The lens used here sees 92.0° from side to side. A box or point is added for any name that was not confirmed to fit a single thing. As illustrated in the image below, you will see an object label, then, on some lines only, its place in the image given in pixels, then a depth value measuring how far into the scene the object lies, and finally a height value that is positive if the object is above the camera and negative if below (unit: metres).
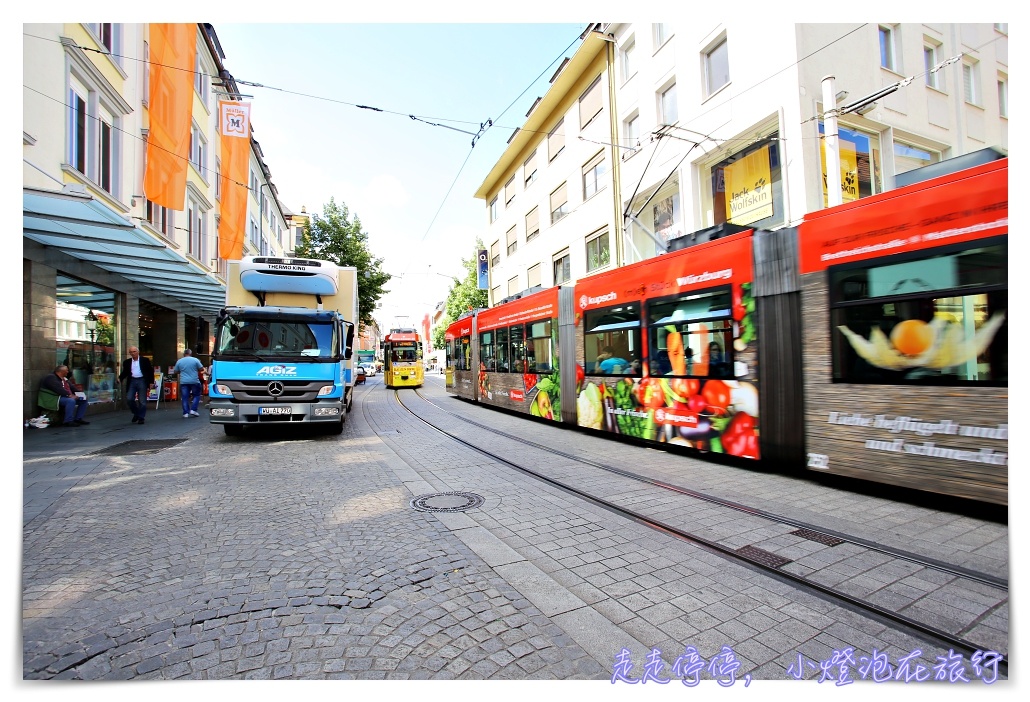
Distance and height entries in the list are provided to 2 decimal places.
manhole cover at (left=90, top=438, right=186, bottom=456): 8.14 -1.27
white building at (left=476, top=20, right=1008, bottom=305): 11.44 +6.47
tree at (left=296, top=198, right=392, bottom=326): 33.50 +8.31
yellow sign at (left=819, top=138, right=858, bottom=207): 11.49 +4.44
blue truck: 9.06 +0.32
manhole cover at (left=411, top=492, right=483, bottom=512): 4.84 -1.37
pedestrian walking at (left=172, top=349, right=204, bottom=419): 13.49 -0.15
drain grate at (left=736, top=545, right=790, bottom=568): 3.42 -1.40
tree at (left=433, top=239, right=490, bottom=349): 45.22 +6.86
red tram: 4.01 +0.18
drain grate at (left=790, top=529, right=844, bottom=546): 3.80 -1.40
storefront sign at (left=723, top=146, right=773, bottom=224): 12.55 +4.48
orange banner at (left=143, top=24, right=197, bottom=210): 10.65 +5.83
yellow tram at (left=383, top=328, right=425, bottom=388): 28.38 +0.54
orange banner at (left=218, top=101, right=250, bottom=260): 15.66 +7.45
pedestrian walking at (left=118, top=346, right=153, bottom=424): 12.05 -0.35
